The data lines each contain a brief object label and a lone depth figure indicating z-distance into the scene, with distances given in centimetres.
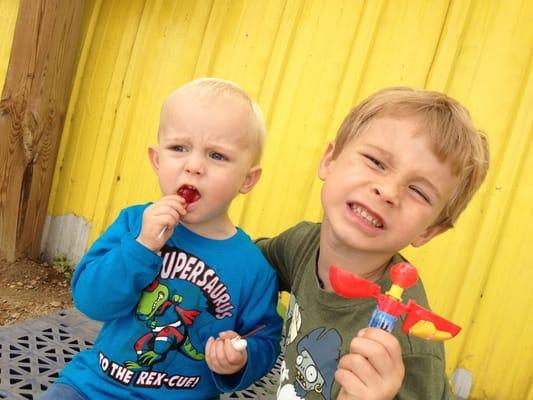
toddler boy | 140
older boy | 119
